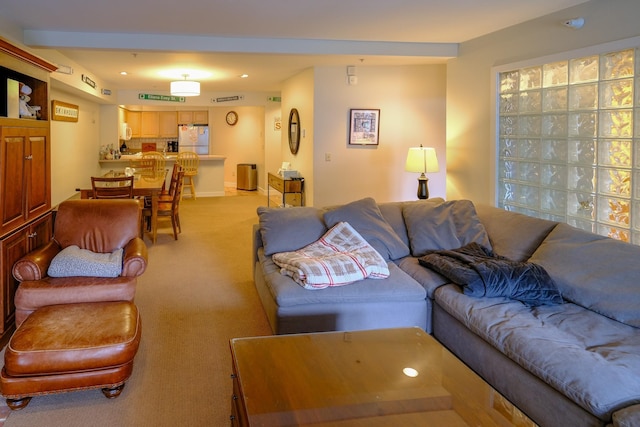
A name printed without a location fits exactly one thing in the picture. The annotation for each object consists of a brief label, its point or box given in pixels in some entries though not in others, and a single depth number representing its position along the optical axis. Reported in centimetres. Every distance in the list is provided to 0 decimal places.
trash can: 1184
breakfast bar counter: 1057
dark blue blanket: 279
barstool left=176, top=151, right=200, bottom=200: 1010
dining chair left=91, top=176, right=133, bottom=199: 557
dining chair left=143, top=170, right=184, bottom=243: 630
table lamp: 503
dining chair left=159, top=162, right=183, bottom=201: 641
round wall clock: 1223
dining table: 589
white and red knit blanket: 308
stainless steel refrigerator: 1187
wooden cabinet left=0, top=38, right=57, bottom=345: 311
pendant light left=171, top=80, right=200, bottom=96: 726
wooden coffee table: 170
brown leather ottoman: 237
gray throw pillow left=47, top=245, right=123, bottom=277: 311
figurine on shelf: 369
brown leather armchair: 293
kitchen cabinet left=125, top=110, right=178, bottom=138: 1163
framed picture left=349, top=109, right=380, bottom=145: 660
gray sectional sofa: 202
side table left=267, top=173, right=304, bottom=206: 708
